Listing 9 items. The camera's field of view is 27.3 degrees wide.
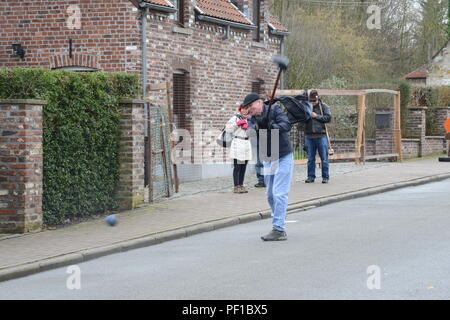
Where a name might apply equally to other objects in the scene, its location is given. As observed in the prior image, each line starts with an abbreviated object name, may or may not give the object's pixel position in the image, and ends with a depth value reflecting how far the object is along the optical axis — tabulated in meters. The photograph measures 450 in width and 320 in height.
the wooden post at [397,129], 26.11
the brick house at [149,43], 18.84
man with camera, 18.62
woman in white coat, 16.75
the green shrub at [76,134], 12.33
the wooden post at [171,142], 16.31
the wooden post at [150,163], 15.49
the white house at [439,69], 46.41
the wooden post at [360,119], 23.58
